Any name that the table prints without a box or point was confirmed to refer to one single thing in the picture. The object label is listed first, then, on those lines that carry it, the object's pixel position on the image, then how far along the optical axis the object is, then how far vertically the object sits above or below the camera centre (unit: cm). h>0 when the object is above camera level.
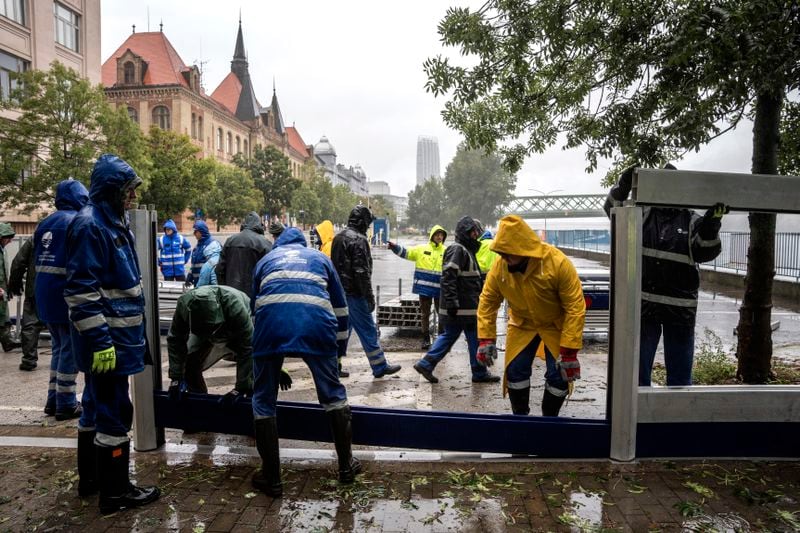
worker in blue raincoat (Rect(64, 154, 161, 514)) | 337 -47
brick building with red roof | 5091 +1277
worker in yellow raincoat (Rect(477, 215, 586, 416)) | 405 -51
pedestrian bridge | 10725 +681
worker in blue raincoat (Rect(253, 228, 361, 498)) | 359 -63
